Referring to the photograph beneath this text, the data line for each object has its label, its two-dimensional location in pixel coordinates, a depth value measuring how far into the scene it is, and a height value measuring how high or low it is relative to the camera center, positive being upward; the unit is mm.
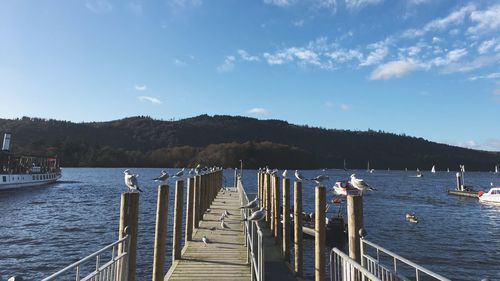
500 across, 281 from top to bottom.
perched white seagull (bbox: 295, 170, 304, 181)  17694 +83
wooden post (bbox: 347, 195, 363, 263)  8344 -914
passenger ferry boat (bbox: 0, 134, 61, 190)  69131 +608
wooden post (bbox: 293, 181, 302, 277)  13797 -1700
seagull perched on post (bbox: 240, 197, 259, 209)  13204 -895
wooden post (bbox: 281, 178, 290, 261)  15833 -1727
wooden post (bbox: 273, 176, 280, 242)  19064 -1797
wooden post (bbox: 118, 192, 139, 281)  8266 -931
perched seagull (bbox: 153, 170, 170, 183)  13359 -12
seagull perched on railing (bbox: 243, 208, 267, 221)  10477 -988
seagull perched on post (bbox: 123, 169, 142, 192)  12088 -167
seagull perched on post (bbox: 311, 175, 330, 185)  12453 -30
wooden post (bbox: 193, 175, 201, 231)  18655 -1193
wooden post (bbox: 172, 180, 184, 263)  13070 -1536
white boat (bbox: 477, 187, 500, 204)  55062 -2352
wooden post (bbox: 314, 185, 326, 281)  10555 -1345
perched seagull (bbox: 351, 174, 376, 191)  12312 -172
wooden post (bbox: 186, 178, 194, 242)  16469 -1334
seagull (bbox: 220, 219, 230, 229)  18719 -2199
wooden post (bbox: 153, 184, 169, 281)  10352 -1465
